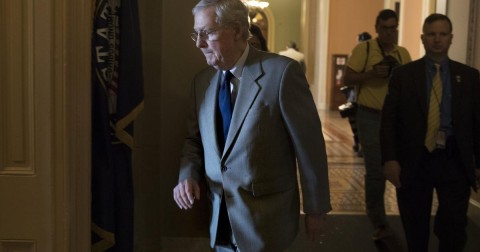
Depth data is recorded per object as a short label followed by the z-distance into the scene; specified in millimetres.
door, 1955
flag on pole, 2381
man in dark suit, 3221
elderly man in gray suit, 2057
